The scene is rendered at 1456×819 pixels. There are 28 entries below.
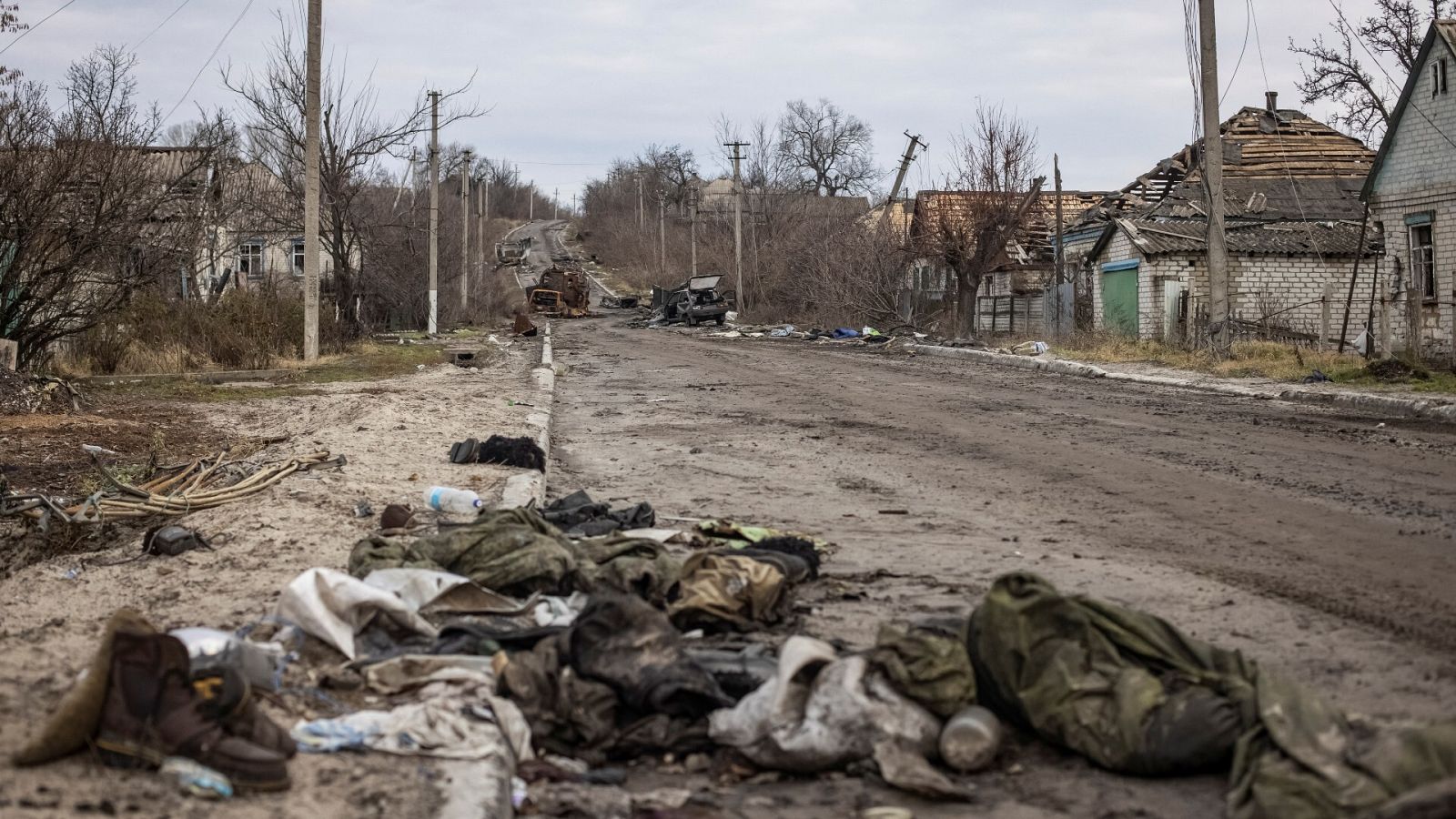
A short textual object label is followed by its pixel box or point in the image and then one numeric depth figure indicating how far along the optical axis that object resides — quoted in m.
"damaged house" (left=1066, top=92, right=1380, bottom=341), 31.28
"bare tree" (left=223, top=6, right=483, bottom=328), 31.81
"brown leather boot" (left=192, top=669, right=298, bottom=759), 3.59
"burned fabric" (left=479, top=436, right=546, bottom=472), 10.08
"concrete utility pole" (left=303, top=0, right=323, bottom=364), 22.27
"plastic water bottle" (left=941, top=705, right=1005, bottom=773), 3.90
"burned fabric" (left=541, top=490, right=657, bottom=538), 7.12
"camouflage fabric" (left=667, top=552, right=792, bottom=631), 5.27
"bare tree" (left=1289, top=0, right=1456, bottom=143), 37.22
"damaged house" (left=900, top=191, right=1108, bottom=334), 34.47
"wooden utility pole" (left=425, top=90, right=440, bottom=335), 35.88
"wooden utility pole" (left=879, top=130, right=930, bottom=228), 45.00
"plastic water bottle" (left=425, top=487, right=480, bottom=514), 7.74
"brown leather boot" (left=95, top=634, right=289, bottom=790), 3.42
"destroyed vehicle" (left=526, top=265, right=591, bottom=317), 56.91
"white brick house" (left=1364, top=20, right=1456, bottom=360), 23.00
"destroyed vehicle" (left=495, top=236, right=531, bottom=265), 89.88
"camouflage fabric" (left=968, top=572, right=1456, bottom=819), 3.15
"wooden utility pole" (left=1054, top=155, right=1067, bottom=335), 32.62
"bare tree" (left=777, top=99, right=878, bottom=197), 94.12
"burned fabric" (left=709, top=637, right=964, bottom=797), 3.96
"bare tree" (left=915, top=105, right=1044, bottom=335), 33.62
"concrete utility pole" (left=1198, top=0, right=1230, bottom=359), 21.33
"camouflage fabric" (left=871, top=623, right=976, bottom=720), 4.02
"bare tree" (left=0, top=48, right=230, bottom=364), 17.19
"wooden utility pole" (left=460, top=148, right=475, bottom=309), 48.03
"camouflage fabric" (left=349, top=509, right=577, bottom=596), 5.62
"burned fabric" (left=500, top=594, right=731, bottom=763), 4.24
